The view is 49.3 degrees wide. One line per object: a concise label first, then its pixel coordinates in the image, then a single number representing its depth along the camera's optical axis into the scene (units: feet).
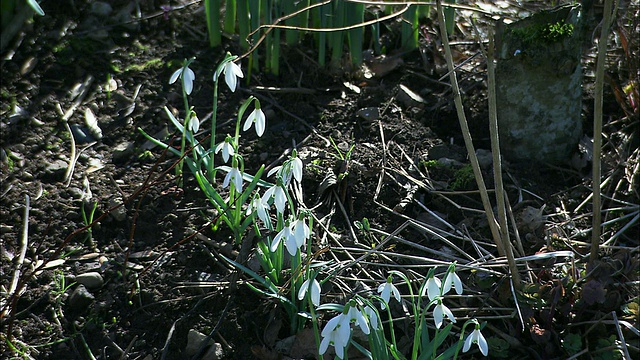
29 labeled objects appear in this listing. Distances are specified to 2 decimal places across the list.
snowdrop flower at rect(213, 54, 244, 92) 7.40
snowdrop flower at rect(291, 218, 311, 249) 6.48
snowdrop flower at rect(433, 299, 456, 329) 6.25
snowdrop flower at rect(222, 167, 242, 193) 7.18
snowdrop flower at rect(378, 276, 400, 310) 6.22
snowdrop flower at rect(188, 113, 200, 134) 8.03
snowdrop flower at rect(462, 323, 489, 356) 6.15
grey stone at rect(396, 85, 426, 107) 10.84
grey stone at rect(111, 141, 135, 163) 9.84
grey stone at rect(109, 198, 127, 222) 8.88
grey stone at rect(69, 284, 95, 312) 7.89
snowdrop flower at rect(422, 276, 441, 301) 6.30
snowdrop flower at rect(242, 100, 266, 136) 7.37
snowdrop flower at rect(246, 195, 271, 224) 7.06
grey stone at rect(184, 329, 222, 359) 7.48
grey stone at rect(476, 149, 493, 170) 9.84
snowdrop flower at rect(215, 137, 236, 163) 7.41
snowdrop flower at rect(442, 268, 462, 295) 6.38
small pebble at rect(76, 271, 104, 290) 8.12
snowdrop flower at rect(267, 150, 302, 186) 7.04
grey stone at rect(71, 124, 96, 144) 10.08
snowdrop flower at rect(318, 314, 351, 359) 5.87
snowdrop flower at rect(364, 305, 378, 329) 6.07
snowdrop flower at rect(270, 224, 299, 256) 6.47
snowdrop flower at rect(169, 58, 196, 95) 7.88
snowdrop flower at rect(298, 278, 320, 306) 6.50
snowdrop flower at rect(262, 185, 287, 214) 6.71
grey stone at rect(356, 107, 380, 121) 10.56
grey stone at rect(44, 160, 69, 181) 9.48
